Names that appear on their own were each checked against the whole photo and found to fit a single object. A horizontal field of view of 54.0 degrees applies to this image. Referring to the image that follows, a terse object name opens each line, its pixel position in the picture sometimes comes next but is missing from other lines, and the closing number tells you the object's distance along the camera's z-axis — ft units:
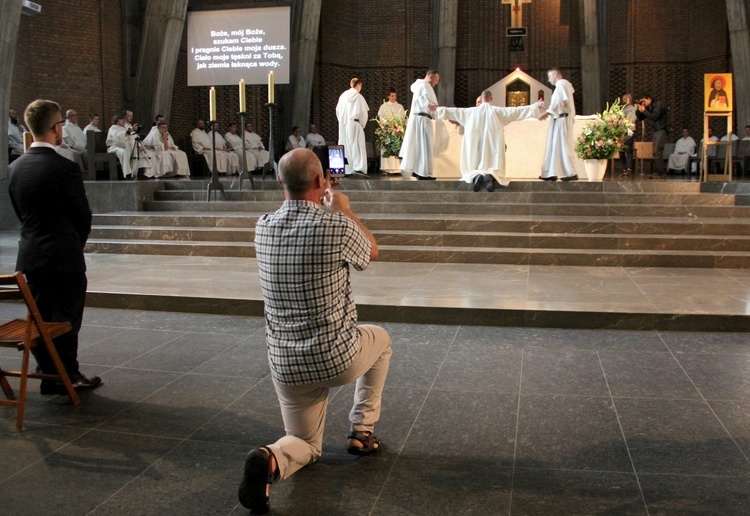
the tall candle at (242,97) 32.04
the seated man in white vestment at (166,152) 44.70
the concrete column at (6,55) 32.60
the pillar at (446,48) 56.49
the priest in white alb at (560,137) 35.46
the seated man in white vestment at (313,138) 54.34
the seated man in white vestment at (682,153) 54.24
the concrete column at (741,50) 48.98
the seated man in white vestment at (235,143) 53.42
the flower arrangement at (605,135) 34.65
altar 39.37
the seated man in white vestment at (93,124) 43.57
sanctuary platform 18.16
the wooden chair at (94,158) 40.32
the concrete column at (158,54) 45.98
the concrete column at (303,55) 53.62
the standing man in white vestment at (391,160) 44.57
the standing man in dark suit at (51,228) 12.54
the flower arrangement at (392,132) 41.63
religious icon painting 34.47
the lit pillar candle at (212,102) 31.35
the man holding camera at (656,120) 44.39
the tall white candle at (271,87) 33.27
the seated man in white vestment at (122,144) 41.37
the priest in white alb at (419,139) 36.94
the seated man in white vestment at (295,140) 51.79
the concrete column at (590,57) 56.59
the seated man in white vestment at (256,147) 54.54
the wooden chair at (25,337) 11.17
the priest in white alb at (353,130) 42.78
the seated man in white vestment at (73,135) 42.06
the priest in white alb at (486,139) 34.30
